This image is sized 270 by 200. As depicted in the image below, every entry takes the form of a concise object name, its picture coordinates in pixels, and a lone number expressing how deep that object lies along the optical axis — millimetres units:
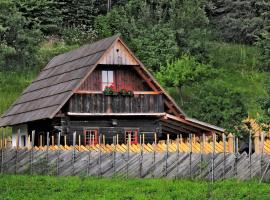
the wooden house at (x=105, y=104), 38000
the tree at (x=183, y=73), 51688
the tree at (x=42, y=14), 62844
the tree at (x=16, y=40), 57969
